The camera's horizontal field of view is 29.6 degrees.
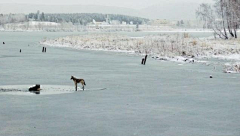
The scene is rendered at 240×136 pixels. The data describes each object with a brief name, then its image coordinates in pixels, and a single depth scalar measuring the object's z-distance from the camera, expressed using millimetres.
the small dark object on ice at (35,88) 20561
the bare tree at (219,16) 73238
